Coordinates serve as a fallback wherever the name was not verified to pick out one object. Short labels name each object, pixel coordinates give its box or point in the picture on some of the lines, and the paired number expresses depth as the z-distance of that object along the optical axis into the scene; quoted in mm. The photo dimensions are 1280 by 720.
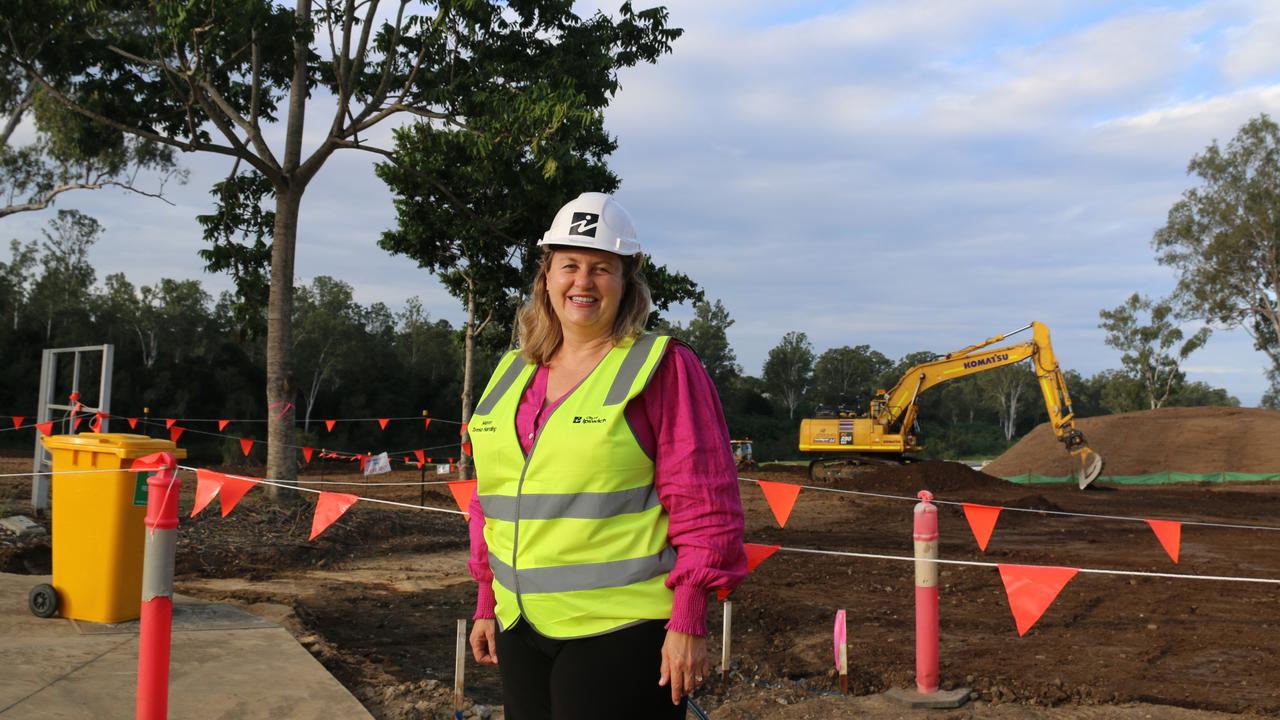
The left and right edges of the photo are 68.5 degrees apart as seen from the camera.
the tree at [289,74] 10836
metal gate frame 9336
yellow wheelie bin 5324
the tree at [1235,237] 41938
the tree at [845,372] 85062
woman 1979
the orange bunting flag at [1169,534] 5820
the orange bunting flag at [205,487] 6152
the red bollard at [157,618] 2912
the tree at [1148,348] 56094
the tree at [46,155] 22061
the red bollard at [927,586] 4441
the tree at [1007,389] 76812
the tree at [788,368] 83750
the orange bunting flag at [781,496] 6855
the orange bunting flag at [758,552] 5027
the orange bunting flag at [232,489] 6072
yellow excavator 22281
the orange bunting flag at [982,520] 6211
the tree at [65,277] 43750
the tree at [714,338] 75312
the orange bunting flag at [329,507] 5961
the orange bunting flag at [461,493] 8352
